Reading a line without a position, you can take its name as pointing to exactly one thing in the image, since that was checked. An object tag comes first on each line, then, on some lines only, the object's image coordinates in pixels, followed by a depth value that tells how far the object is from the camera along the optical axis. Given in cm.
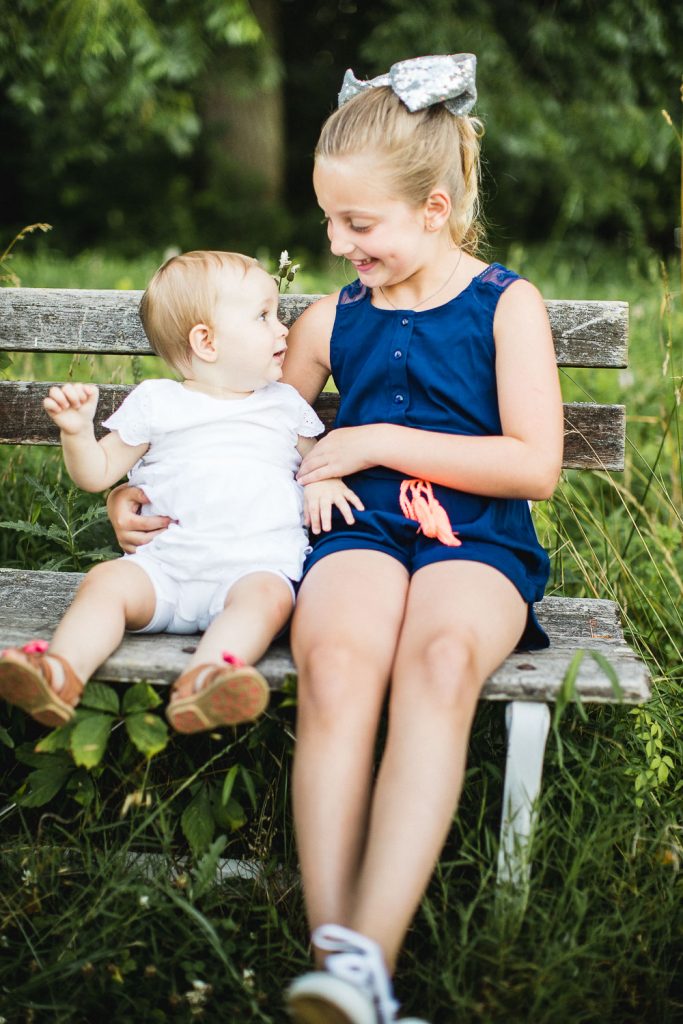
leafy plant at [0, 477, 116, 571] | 258
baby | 201
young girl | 165
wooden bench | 182
